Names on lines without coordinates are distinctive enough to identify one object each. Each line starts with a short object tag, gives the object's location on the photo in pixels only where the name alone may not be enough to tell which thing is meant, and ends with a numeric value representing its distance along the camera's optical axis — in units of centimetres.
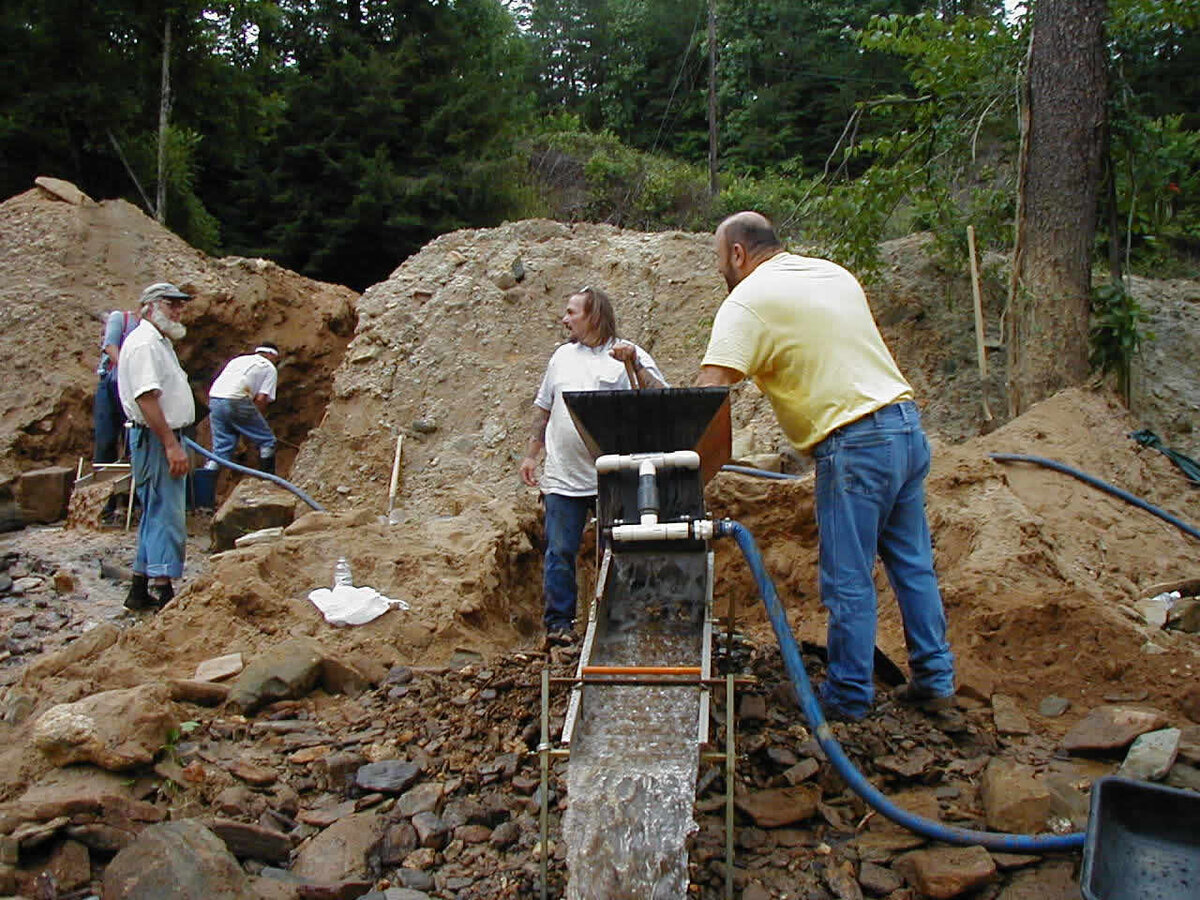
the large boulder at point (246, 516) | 801
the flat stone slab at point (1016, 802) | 319
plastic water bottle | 534
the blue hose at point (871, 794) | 303
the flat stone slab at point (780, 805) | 333
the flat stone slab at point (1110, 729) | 361
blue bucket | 967
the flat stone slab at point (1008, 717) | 393
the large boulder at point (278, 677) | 421
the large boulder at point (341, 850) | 324
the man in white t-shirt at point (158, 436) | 609
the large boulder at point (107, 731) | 352
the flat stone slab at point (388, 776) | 365
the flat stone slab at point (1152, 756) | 328
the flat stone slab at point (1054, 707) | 412
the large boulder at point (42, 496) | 987
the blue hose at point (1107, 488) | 578
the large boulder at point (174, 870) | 285
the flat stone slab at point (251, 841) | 326
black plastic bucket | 275
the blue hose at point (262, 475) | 810
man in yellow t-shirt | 362
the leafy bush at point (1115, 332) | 723
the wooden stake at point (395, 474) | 888
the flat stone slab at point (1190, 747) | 335
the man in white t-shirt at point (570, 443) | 504
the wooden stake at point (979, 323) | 771
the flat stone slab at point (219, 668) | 445
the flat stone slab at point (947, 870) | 298
